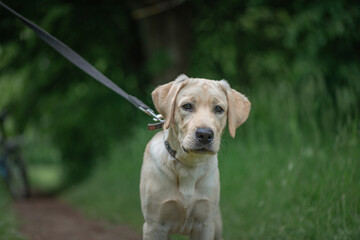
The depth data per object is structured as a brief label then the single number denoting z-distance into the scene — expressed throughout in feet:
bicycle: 35.55
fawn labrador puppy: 10.68
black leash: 12.57
